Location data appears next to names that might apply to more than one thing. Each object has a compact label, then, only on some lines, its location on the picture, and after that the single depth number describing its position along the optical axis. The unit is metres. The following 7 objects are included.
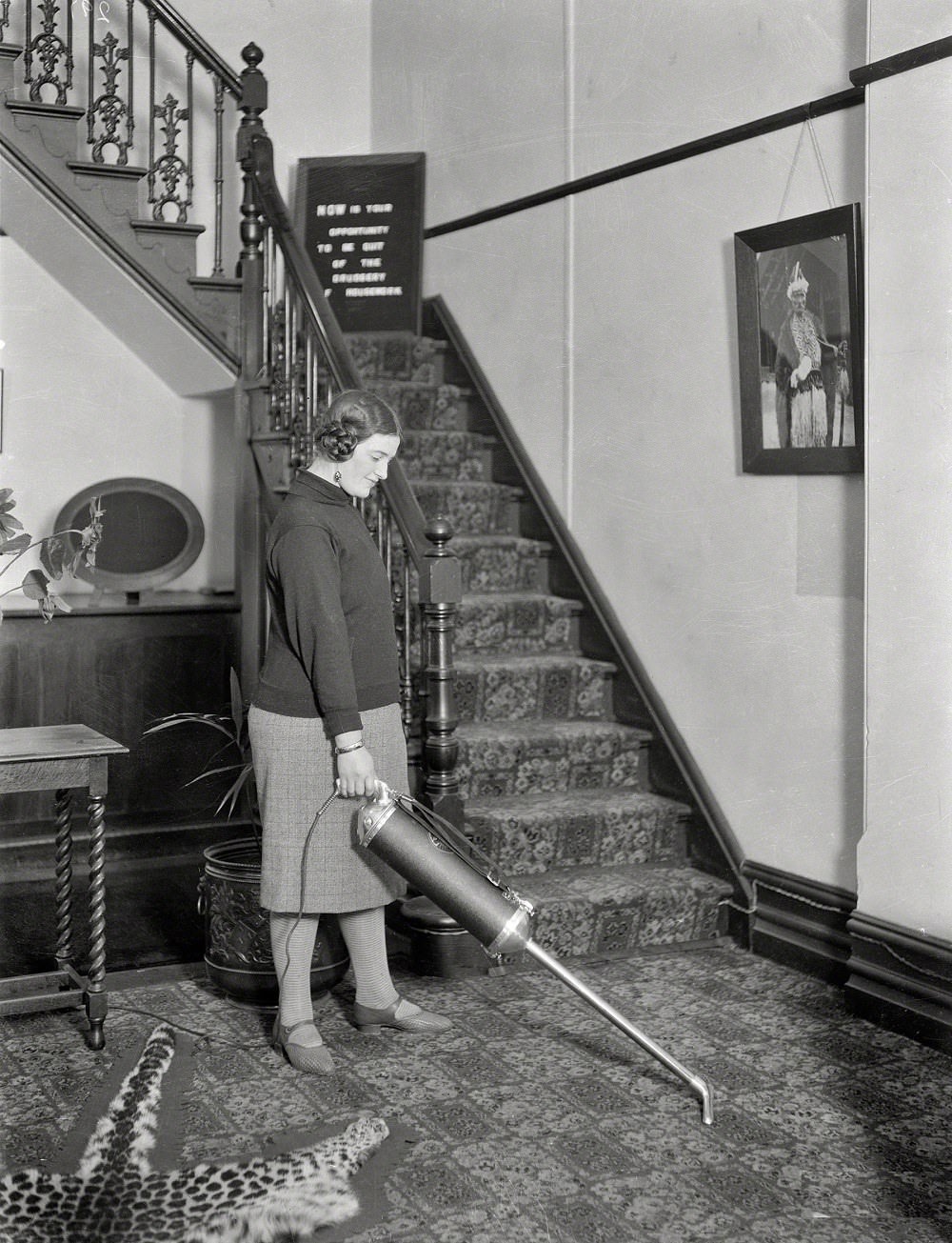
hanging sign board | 7.50
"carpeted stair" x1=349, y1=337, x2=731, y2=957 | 4.95
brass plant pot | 4.21
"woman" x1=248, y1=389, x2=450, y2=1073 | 3.62
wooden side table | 3.71
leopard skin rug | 2.82
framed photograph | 4.52
